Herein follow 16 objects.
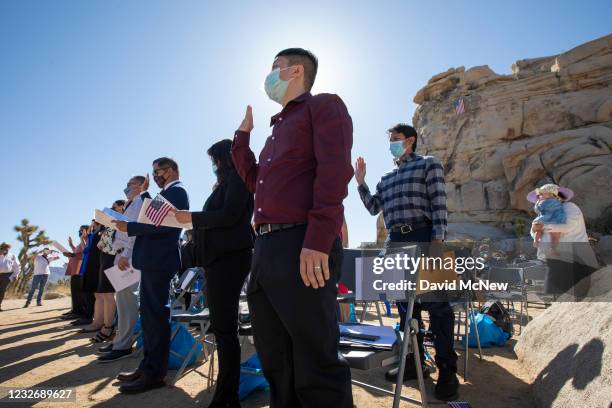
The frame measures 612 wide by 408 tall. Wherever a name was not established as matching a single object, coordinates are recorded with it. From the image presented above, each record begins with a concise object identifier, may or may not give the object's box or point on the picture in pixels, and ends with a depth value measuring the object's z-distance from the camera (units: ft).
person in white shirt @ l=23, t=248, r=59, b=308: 37.01
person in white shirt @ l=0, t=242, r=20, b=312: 31.32
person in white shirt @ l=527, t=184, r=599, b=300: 13.44
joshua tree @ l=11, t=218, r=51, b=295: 77.70
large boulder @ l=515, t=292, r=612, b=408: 6.48
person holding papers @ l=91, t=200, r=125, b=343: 15.64
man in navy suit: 10.25
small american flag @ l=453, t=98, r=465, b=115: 98.78
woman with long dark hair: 8.17
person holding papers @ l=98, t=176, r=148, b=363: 13.20
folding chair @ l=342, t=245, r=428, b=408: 5.84
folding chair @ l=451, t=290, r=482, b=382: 10.79
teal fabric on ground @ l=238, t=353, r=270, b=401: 9.43
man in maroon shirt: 4.54
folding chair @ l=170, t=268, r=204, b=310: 14.96
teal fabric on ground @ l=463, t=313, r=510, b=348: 15.15
